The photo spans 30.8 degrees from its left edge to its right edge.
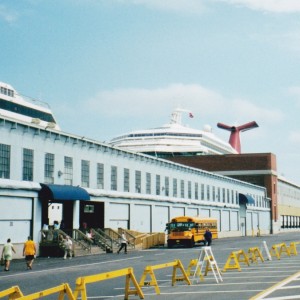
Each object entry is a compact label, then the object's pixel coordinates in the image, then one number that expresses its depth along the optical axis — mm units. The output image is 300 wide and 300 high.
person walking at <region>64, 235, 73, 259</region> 38247
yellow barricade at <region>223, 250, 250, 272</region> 25202
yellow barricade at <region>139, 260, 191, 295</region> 17825
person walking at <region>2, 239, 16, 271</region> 29094
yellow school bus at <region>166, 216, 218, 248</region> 50531
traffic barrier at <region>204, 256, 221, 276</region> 21531
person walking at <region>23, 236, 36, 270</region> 29516
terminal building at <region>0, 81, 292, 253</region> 39000
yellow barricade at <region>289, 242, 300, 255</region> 36719
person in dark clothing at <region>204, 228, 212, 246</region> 49688
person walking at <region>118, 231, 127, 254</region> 43234
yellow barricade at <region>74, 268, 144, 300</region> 13617
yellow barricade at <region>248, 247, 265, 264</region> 29239
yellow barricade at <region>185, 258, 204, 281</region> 21328
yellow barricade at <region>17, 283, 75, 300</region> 12359
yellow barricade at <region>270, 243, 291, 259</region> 33156
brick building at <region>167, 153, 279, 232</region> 111688
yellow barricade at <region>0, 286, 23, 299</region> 12077
